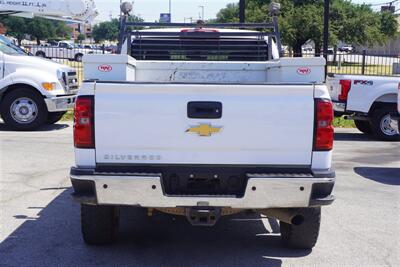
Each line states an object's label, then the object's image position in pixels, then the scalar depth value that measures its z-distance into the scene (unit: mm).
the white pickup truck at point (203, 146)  4621
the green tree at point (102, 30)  56431
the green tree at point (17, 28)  63081
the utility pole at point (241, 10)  16219
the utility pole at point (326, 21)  17623
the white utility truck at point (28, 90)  12648
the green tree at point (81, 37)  109625
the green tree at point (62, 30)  92312
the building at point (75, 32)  113275
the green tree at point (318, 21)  50812
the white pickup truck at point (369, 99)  12352
